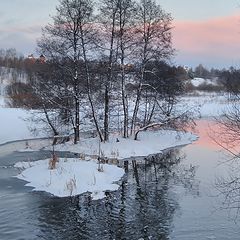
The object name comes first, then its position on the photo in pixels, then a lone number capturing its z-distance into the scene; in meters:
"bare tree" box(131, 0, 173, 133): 33.59
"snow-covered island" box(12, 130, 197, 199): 19.41
